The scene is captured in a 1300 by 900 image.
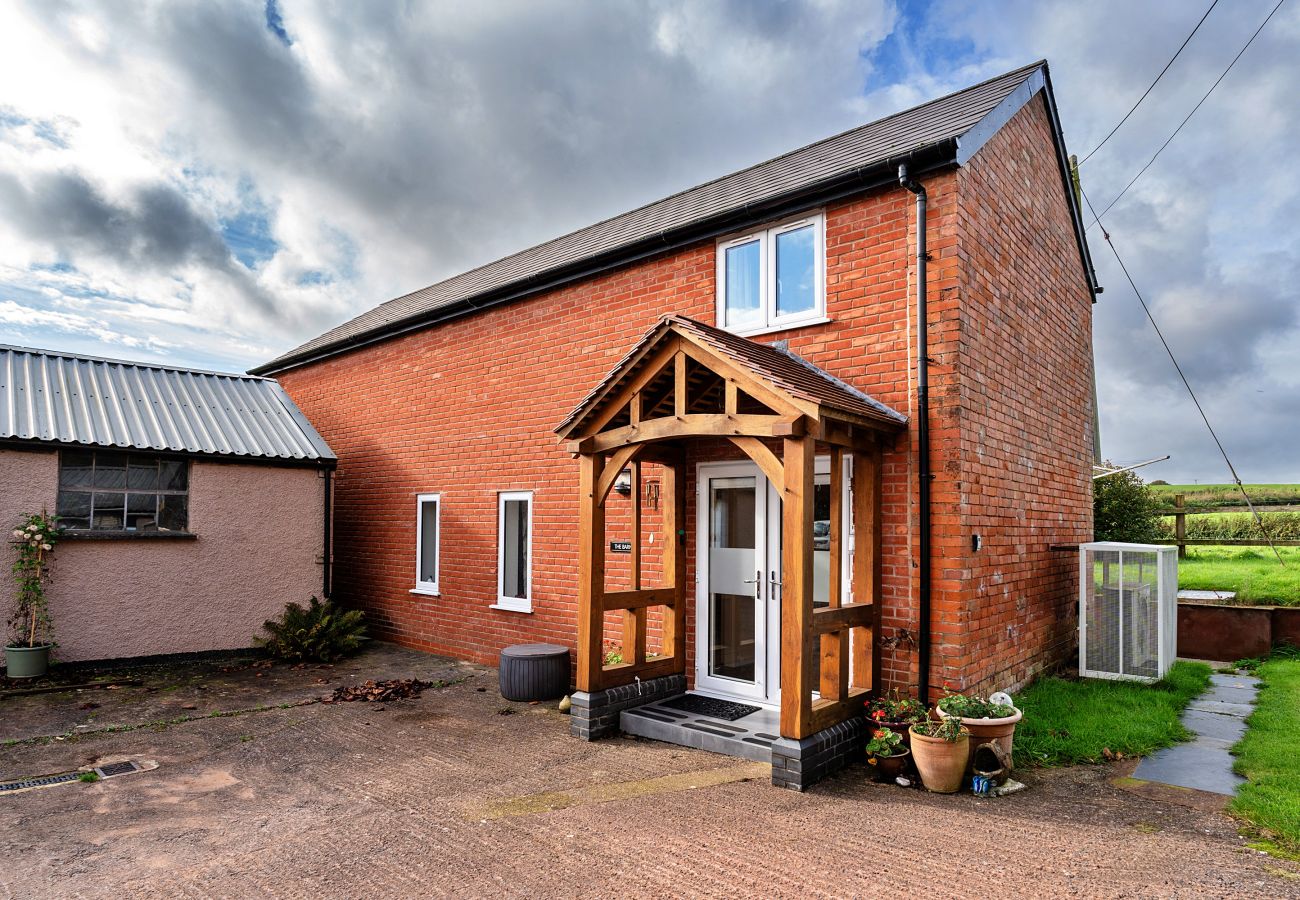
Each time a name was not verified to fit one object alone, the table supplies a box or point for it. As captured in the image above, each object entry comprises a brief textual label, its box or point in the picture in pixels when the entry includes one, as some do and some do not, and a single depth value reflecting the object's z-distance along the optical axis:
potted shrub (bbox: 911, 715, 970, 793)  5.30
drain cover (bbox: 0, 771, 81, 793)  5.56
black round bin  8.31
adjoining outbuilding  9.73
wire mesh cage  7.95
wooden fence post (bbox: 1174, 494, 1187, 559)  17.34
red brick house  6.19
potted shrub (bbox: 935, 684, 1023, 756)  5.50
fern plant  10.77
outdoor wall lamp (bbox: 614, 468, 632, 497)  8.39
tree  15.91
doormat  6.91
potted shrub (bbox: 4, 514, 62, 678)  9.20
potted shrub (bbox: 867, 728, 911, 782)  5.63
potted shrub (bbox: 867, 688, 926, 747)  5.79
